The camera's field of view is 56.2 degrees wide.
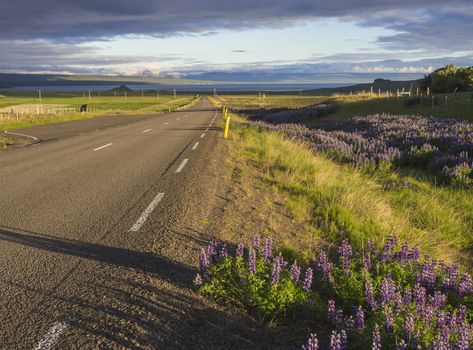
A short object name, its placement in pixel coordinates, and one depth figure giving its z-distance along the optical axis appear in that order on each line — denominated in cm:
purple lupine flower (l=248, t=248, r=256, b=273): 430
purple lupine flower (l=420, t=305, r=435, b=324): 333
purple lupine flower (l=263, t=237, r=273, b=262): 464
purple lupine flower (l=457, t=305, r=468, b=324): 335
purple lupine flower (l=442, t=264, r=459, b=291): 438
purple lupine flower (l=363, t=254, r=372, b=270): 455
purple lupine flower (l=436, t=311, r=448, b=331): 329
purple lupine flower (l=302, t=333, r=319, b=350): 297
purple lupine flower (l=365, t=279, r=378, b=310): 375
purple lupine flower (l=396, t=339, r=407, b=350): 294
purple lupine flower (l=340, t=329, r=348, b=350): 315
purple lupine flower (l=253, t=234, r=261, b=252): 492
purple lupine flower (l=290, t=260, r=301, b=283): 425
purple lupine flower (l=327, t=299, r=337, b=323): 372
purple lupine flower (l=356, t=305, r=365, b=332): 341
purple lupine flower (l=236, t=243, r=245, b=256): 459
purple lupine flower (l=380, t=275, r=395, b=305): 374
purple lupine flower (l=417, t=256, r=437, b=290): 442
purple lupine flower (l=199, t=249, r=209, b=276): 452
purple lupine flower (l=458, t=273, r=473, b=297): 419
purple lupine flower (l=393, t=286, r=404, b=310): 360
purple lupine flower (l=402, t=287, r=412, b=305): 379
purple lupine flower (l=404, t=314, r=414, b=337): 313
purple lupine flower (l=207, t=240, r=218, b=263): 474
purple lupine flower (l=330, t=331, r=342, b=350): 300
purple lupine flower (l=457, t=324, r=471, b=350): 288
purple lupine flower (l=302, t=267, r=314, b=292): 409
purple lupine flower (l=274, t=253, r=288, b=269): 446
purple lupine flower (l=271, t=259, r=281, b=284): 410
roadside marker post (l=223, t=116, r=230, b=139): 2012
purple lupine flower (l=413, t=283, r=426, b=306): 376
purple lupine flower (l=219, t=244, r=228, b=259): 467
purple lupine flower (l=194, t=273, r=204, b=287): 429
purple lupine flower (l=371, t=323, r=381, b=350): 287
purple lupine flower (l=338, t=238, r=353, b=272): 462
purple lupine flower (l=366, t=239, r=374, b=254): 528
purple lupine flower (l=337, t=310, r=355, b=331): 349
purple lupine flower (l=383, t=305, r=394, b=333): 330
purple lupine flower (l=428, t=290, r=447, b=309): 377
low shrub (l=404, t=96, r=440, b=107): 2875
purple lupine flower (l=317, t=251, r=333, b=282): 452
